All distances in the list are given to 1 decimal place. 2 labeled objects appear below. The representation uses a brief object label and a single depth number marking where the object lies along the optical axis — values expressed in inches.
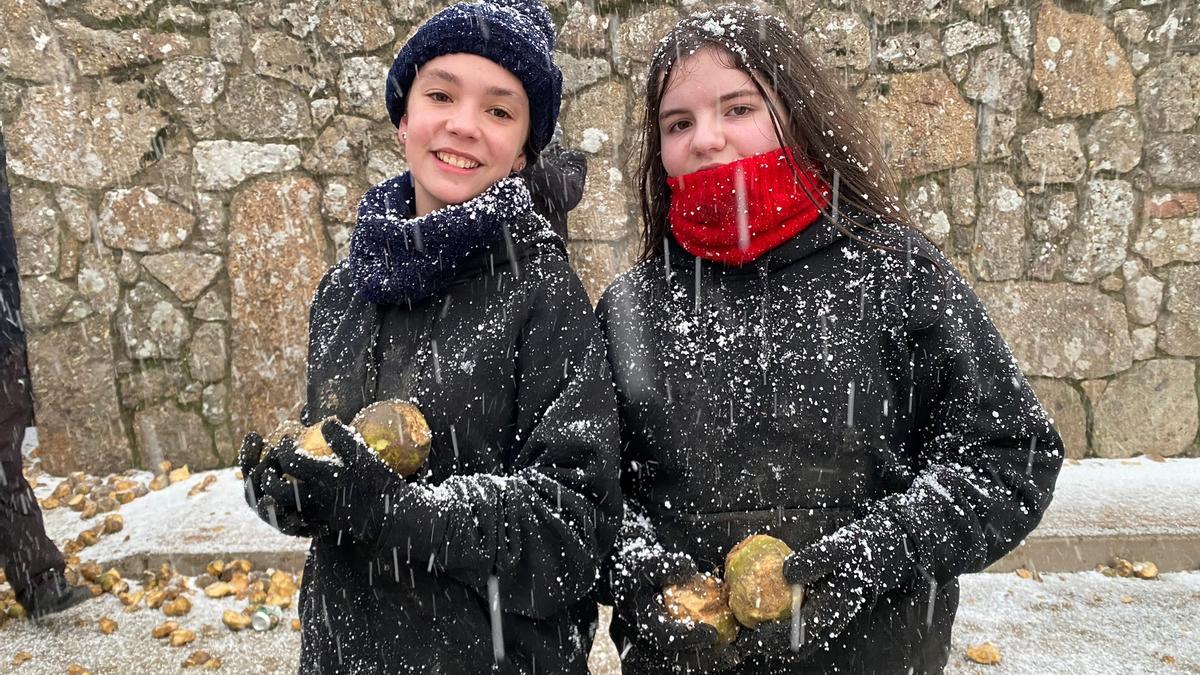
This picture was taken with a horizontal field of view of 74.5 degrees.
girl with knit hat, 39.4
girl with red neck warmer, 43.3
